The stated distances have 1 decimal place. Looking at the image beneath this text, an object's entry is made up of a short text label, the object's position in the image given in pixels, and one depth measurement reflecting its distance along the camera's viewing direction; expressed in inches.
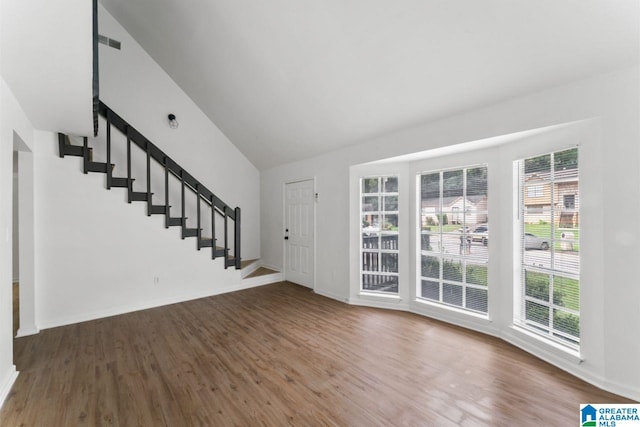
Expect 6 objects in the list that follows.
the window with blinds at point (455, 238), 128.6
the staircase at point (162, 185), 144.4
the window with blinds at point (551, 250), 96.4
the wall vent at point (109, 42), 178.8
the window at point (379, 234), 159.3
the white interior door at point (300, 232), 199.3
